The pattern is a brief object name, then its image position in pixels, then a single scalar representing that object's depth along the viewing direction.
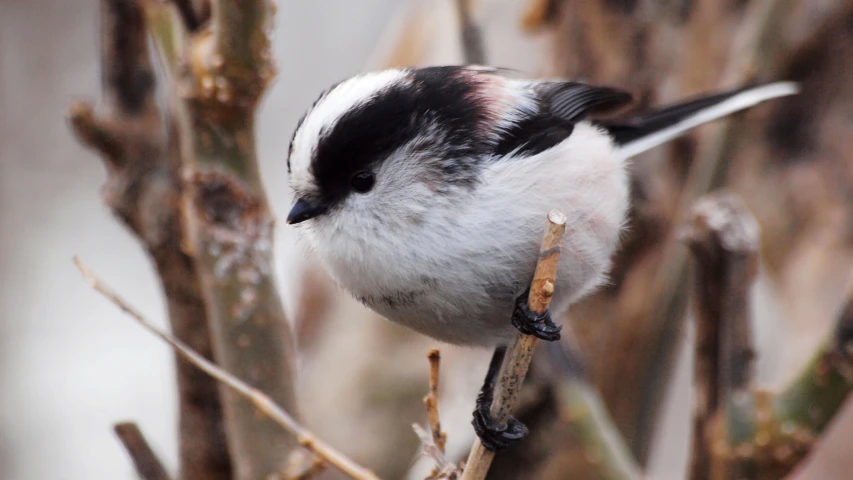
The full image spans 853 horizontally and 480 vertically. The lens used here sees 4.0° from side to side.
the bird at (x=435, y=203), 2.06
